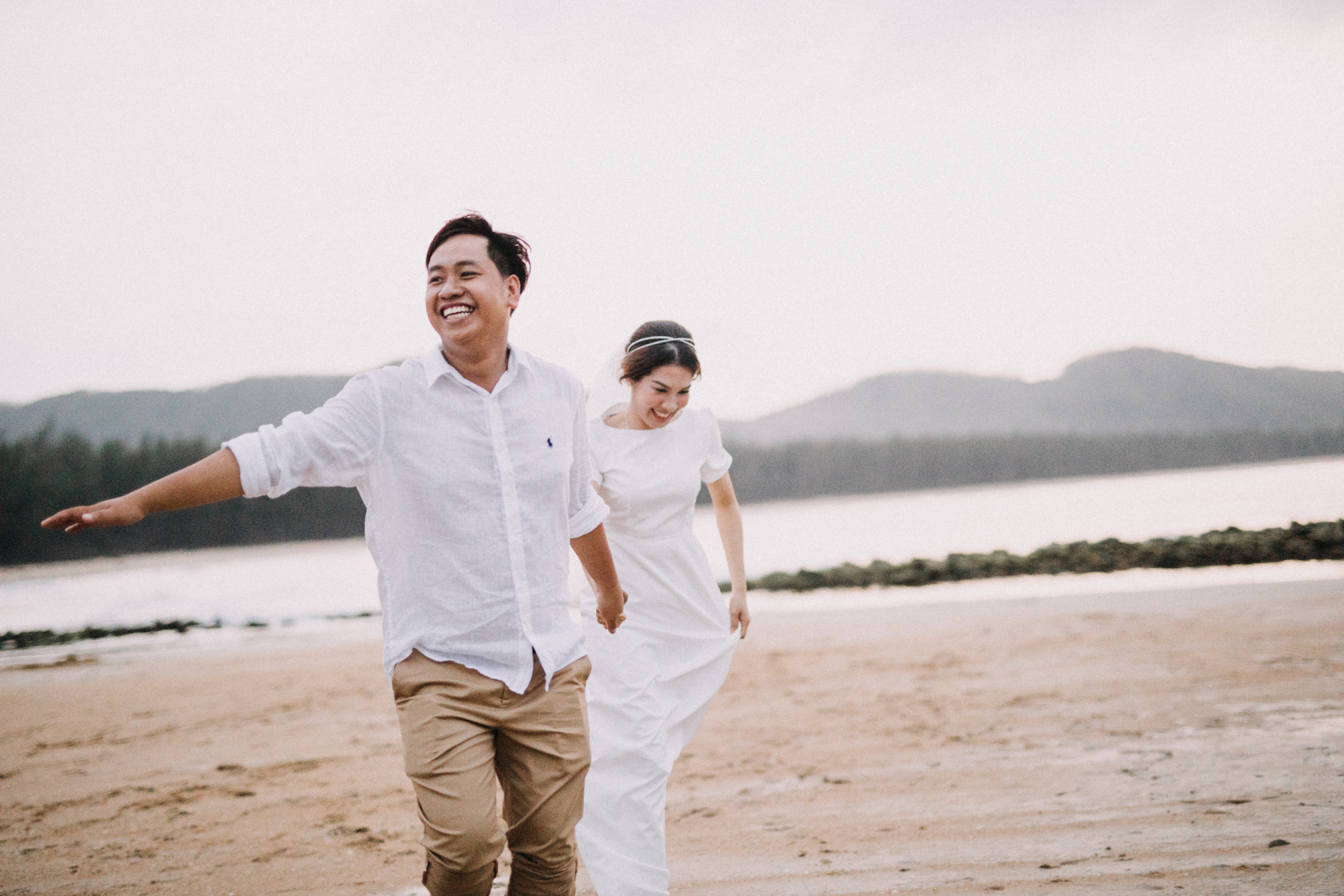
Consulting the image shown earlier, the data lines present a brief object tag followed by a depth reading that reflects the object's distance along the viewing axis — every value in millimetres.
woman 3416
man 2322
